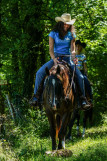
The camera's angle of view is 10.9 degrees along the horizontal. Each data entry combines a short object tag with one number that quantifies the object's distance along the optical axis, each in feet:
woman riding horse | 50.12
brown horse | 44.23
